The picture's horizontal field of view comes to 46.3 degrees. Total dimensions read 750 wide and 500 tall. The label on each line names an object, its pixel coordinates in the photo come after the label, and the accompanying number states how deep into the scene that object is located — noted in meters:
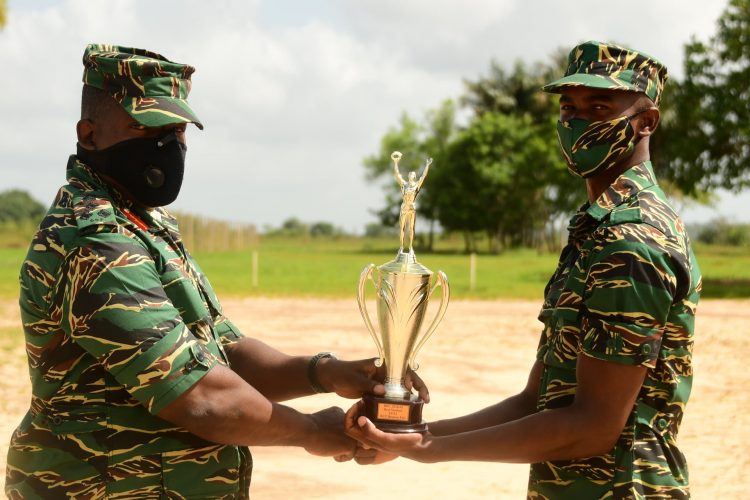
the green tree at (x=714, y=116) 26.97
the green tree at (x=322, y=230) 84.25
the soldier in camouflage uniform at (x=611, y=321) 2.88
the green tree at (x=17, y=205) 86.88
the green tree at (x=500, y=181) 61.53
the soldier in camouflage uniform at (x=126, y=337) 3.08
